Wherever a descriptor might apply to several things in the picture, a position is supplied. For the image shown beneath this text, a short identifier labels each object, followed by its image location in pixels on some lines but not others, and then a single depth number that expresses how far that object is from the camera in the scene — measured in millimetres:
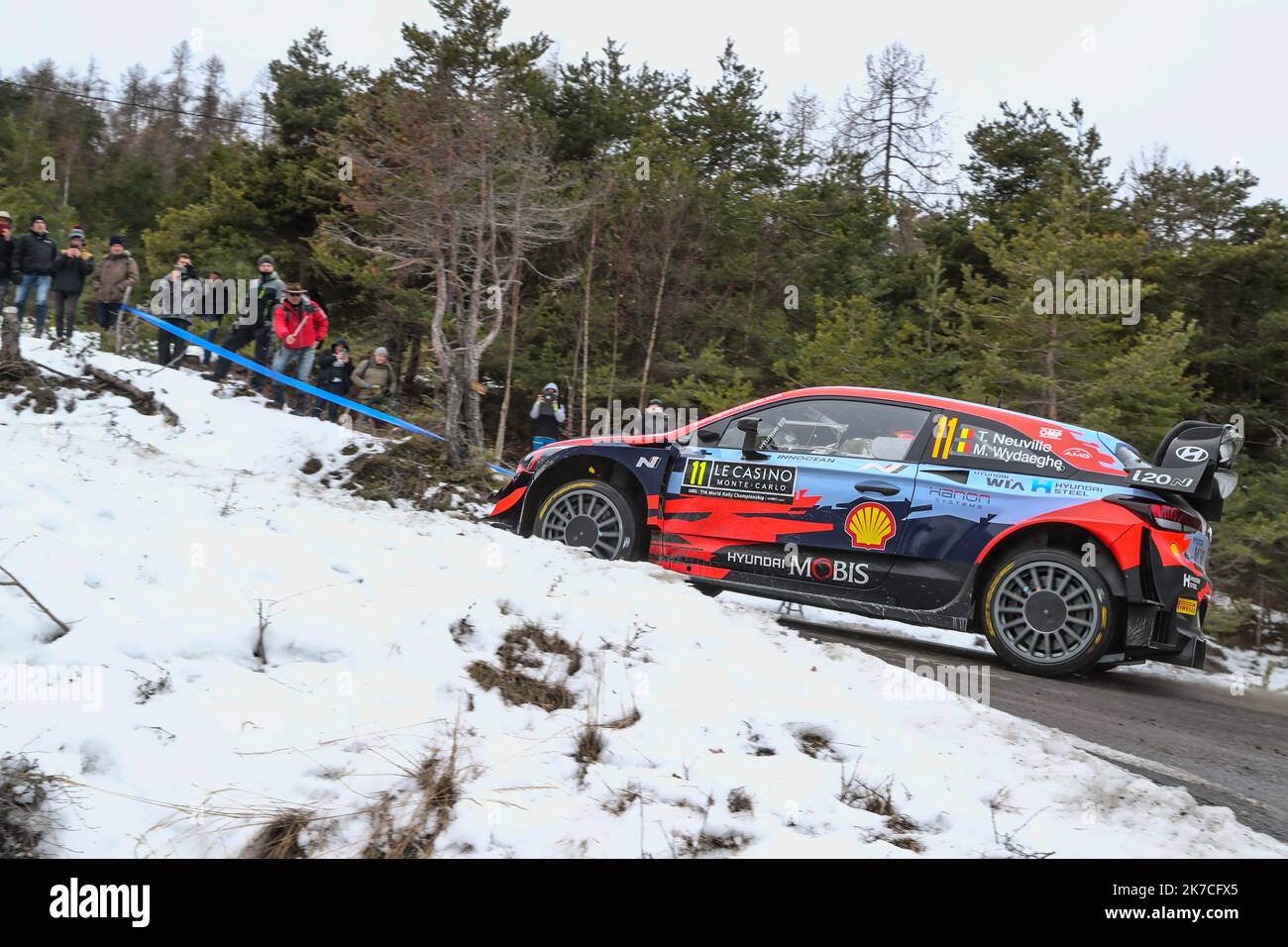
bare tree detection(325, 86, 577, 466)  15656
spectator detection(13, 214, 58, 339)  12758
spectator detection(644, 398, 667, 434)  14109
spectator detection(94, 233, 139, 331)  13773
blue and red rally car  6023
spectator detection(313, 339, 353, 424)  14367
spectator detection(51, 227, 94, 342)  13234
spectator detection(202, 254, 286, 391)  14039
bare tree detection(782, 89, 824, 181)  27234
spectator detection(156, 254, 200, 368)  14234
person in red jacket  13773
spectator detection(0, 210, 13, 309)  12297
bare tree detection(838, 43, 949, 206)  29438
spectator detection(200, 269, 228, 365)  15516
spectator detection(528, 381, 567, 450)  14545
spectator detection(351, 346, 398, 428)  14883
